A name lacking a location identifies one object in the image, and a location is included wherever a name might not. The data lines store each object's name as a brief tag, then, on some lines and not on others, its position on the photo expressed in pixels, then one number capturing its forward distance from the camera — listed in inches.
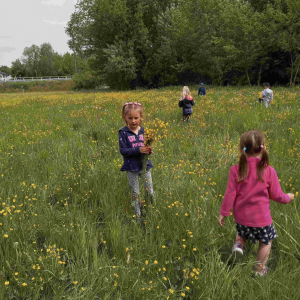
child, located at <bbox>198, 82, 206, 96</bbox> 625.6
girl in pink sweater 90.4
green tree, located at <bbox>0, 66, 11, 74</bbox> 5270.7
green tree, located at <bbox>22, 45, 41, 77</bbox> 4183.1
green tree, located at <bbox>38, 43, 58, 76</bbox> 3810.8
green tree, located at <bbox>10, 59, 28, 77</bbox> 3831.2
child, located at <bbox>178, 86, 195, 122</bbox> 328.8
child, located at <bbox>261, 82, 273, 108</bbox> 391.2
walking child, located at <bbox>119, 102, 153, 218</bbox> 129.9
